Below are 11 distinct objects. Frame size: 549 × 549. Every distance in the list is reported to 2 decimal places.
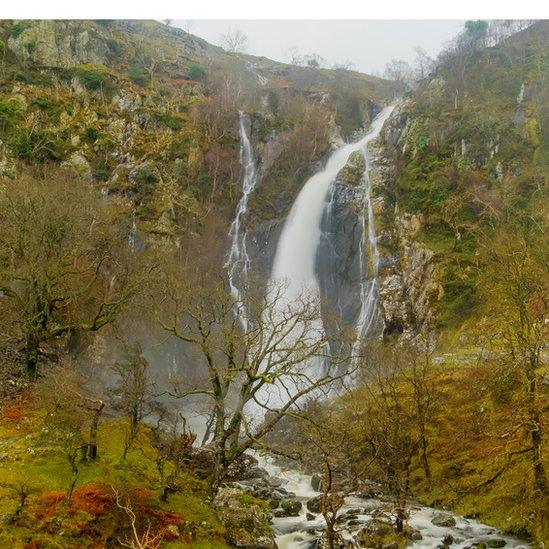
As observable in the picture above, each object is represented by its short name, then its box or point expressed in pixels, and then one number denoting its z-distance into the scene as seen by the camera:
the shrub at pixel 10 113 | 50.25
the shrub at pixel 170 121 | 57.59
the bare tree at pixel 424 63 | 67.91
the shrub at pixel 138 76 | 66.94
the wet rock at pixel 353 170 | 47.85
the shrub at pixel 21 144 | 48.06
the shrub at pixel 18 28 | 61.09
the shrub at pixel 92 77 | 59.37
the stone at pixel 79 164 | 49.22
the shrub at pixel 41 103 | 53.65
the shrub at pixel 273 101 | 62.56
